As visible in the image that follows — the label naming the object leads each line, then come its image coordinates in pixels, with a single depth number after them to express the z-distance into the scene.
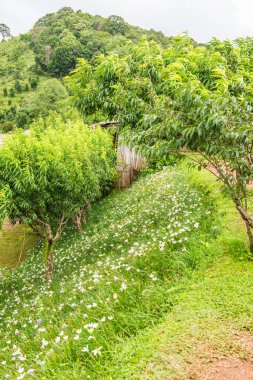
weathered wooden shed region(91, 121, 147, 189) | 18.88
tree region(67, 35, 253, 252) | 4.93
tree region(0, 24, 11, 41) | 145.50
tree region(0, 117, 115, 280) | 9.23
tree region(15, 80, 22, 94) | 82.38
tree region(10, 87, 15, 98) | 80.97
